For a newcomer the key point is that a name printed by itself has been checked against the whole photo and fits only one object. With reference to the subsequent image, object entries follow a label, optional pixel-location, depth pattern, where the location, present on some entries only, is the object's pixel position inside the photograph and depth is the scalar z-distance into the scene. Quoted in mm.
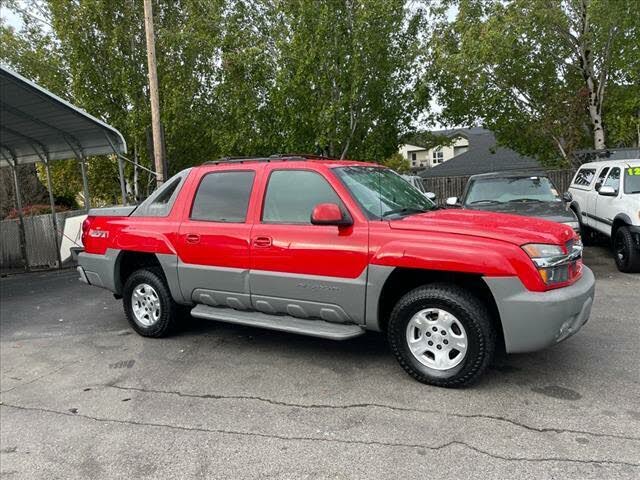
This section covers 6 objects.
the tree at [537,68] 13352
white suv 8008
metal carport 8719
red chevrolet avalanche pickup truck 3730
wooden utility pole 11812
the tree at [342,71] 13484
